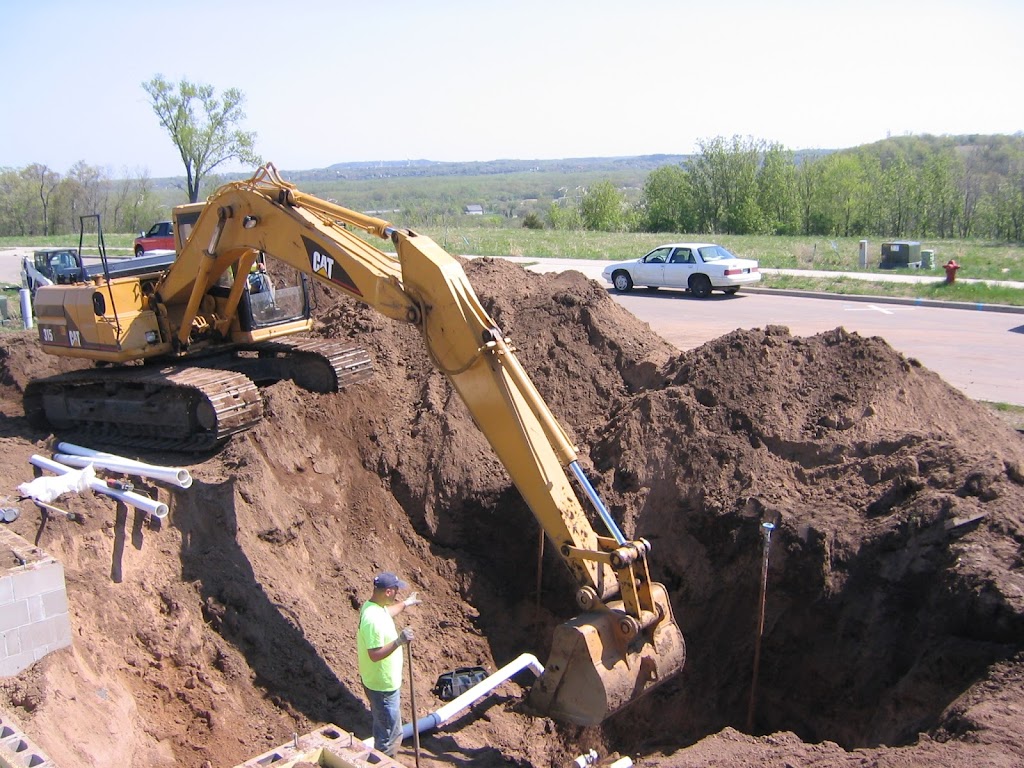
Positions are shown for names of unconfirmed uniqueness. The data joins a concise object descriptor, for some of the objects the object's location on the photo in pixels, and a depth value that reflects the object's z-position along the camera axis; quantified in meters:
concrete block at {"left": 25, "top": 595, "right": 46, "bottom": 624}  6.97
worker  6.68
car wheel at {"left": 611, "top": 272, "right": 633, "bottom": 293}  27.03
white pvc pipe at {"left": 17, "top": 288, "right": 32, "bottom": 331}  20.11
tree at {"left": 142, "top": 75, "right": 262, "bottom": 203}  50.97
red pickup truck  30.42
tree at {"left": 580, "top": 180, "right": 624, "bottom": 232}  67.12
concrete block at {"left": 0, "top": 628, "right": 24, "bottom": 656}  6.84
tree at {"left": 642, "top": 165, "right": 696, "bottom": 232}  63.97
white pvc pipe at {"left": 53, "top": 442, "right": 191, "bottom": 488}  8.84
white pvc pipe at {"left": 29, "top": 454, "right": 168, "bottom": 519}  8.38
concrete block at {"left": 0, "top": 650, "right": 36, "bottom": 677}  6.82
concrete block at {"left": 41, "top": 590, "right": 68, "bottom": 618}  7.07
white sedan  25.36
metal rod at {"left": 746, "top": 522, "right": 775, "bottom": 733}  8.20
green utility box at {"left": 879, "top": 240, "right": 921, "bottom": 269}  29.27
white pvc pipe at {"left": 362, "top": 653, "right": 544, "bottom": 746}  7.55
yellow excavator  6.99
